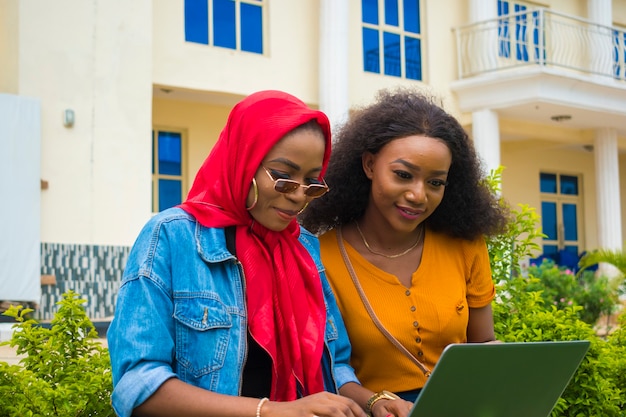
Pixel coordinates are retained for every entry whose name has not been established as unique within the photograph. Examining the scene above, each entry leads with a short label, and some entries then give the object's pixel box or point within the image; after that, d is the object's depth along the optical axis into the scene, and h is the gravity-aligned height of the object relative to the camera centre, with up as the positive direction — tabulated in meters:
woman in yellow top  2.76 +0.03
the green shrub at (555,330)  3.39 -0.36
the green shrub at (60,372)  2.76 -0.41
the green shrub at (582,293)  10.41 -0.62
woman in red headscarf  1.98 -0.11
